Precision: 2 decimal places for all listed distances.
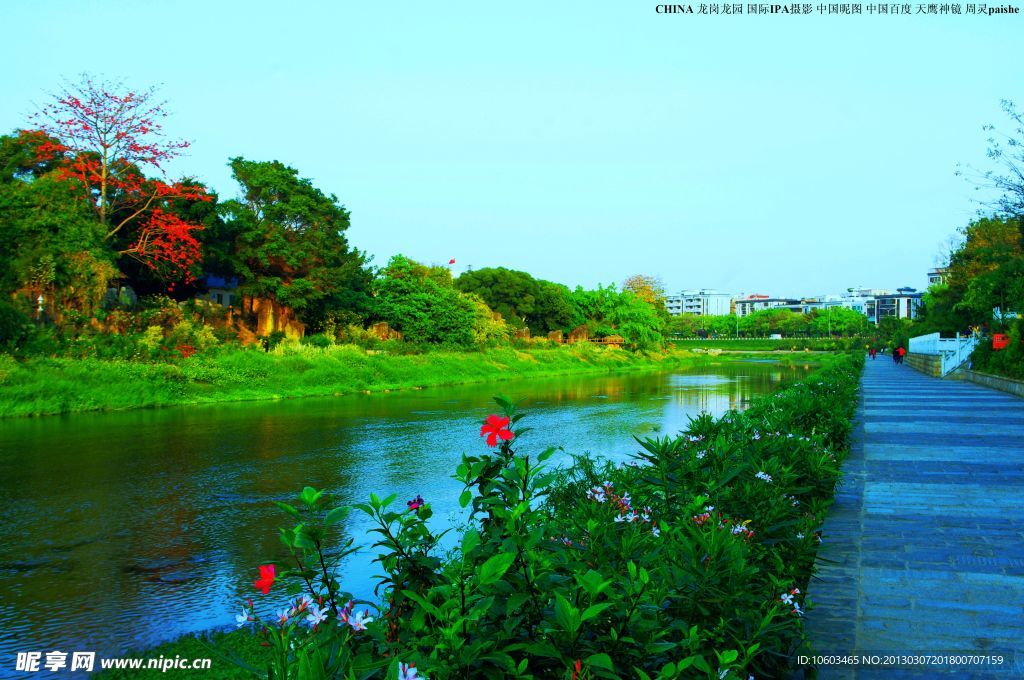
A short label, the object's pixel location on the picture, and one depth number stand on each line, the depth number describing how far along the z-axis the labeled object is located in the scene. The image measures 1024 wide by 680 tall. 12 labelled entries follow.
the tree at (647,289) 70.38
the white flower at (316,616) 2.18
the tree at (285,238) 29.81
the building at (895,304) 168.50
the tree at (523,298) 54.59
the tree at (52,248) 20.11
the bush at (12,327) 18.66
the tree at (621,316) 56.03
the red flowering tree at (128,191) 23.17
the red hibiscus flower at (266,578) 2.25
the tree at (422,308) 35.91
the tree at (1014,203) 20.83
